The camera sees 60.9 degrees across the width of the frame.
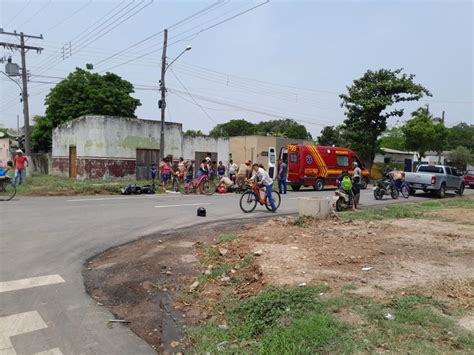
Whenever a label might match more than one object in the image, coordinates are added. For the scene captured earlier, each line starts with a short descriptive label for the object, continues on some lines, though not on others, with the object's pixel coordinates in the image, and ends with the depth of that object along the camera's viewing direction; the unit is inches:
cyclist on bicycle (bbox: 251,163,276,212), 520.7
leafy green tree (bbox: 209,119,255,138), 2834.6
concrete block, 437.7
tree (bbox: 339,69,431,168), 1251.8
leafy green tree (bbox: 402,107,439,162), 1641.2
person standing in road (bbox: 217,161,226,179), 961.5
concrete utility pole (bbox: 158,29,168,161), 890.7
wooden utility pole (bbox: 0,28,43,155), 1023.6
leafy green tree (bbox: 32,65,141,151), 1366.9
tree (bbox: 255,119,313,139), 2620.6
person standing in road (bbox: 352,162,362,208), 611.8
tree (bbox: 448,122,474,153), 2676.9
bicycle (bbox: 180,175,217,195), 782.4
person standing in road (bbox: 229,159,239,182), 960.3
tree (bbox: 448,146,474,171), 2069.1
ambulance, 908.6
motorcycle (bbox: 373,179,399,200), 762.2
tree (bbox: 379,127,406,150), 2431.1
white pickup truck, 849.5
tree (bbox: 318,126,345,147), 1896.4
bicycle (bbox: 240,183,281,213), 526.3
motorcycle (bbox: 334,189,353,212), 566.9
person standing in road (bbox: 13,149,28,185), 696.4
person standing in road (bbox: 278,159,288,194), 815.1
